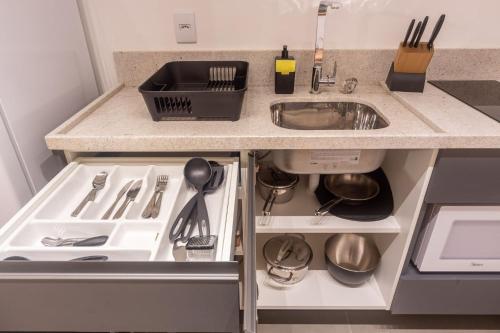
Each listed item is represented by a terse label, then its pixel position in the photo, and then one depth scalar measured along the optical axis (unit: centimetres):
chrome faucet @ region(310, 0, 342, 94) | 102
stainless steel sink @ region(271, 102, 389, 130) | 118
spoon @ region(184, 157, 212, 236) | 78
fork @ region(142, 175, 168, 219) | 73
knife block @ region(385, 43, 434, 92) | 108
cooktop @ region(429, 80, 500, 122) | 98
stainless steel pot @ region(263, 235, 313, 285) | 121
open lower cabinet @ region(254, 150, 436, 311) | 100
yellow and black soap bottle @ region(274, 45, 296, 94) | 113
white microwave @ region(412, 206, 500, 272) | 96
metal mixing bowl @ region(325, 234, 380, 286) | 123
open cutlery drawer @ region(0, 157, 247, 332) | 51
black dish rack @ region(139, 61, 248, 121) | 89
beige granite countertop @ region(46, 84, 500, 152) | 85
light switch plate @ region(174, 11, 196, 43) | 118
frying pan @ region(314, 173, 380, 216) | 124
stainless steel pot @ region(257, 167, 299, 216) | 115
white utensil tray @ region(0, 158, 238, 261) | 59
